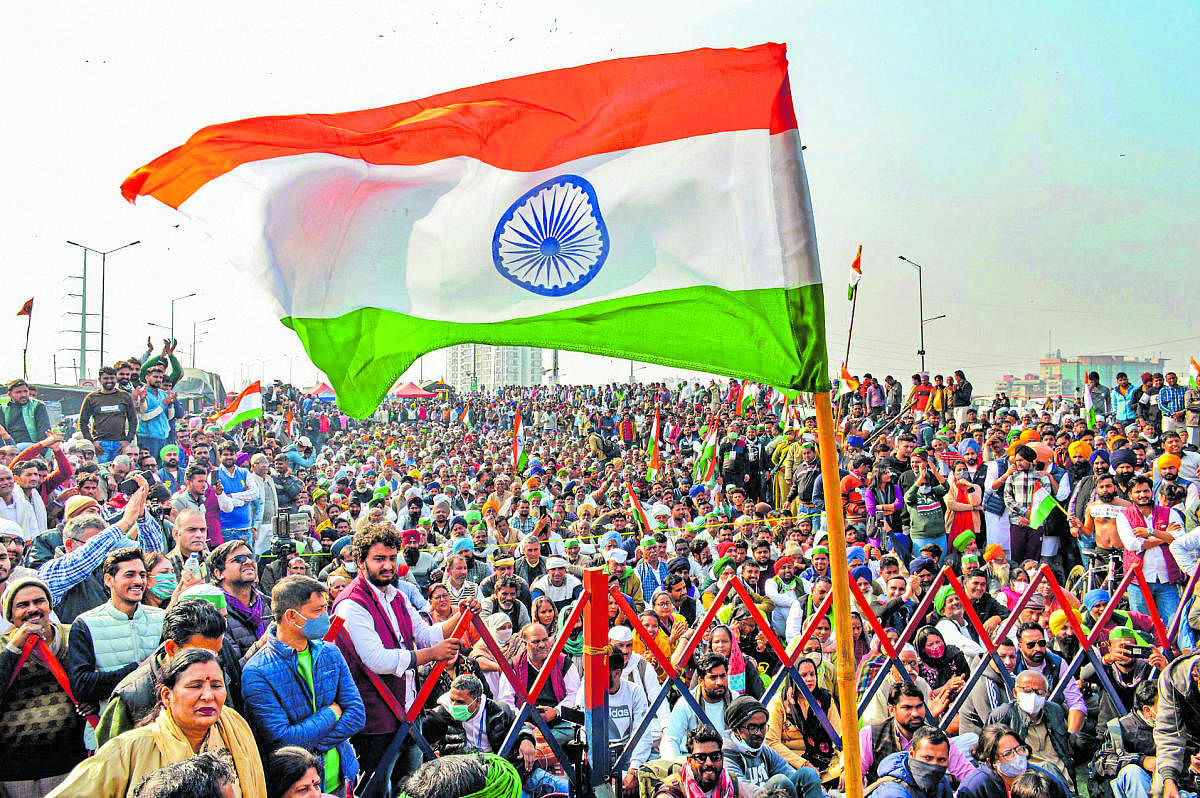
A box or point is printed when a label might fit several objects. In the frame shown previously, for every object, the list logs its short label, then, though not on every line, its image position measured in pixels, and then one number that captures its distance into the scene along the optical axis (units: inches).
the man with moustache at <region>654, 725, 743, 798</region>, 199.2
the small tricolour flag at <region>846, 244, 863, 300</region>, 697.6
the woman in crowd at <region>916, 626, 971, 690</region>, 285.0
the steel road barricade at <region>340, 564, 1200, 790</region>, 209.8
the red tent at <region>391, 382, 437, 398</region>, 1637.6
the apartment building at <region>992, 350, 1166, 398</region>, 2140.0
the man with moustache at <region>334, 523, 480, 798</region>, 203.0
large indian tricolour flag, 159.5
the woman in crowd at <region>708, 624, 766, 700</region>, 263.0
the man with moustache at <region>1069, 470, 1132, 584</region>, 365.8
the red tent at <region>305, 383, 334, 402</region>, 1584.5
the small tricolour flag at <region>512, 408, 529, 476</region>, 869.8
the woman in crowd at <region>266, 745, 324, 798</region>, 149.1
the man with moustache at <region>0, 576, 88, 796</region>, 178.1
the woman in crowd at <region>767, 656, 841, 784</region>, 249.1
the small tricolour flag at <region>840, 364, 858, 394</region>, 872.3
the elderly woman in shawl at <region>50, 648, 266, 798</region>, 134.3
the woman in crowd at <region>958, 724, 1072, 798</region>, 208.7
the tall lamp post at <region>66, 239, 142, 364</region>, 1417.3
